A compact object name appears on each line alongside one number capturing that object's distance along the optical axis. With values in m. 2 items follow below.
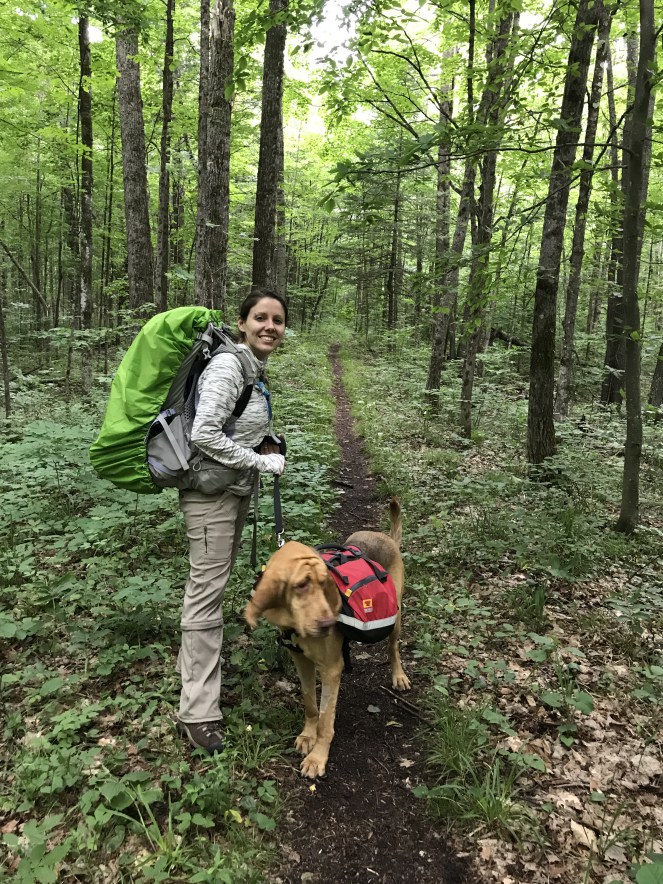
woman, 3.04
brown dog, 2.65
